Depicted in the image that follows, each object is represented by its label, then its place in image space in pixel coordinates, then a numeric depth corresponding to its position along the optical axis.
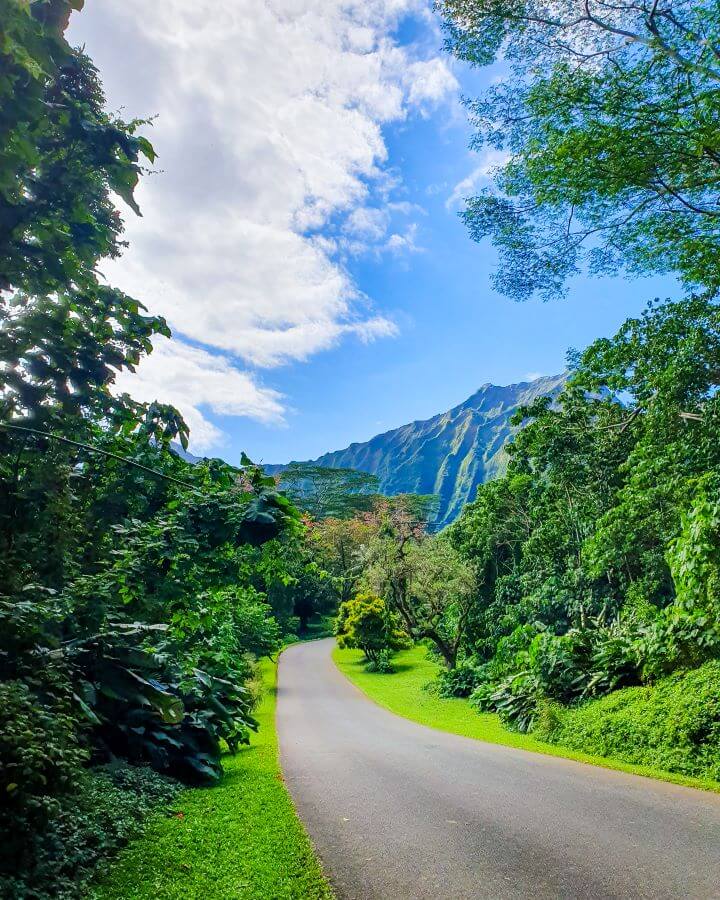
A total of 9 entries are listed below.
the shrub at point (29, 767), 3.24
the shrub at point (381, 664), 27.48
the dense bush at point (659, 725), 7.76
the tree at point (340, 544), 46.32
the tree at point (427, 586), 21.69
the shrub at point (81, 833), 3.24
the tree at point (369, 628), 29.12
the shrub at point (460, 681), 18.50
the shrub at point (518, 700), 12.38
